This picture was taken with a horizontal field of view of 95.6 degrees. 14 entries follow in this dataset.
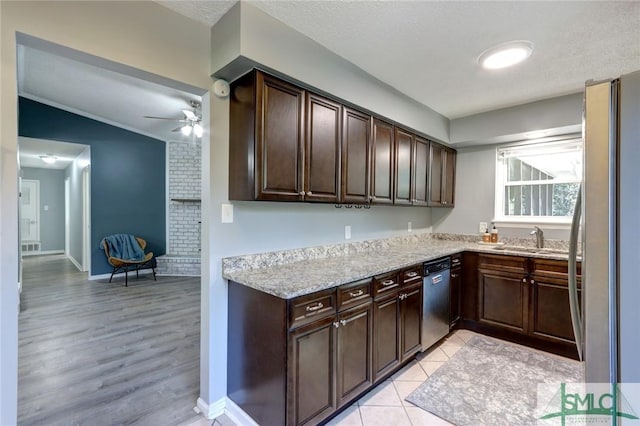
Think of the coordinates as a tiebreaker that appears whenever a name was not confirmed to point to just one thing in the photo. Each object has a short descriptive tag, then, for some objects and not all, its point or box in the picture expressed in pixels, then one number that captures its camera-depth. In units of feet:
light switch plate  6.29
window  10.57
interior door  26.08
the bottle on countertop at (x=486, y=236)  11.82
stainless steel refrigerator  3.11
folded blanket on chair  17.11
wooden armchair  16.28
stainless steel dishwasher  8.48
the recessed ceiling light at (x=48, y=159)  21.12
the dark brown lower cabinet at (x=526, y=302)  8.87
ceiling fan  13.28
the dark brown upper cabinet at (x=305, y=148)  5.85
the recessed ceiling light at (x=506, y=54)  6.59
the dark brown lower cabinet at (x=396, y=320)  6.79
